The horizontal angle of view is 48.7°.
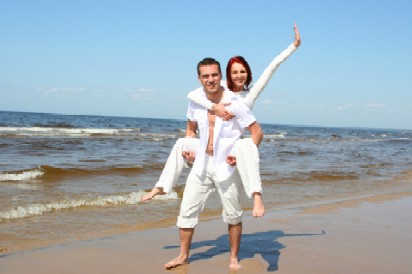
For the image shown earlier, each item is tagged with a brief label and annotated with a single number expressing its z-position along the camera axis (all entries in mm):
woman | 3807
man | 3887
